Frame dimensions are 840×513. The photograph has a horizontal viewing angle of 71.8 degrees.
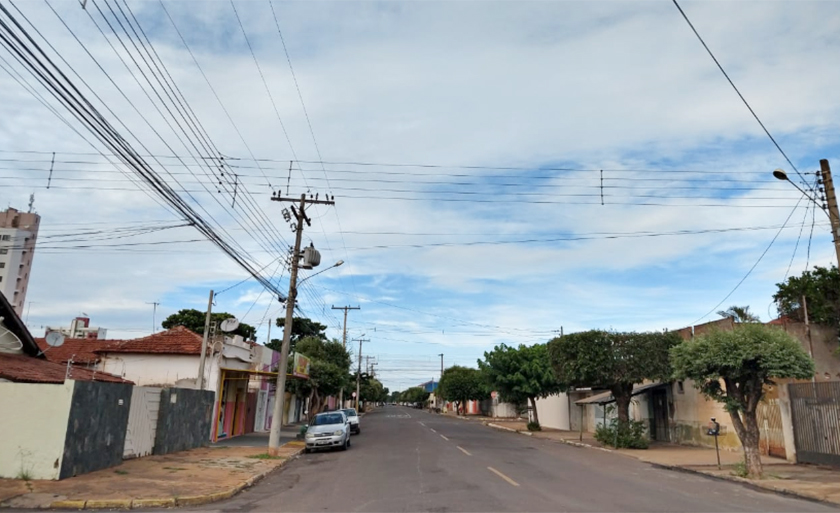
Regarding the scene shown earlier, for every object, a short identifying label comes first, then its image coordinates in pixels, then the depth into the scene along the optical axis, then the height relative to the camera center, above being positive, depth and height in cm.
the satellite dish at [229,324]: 2518 +248
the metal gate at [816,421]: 1653 -52
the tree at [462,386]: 7950 +56
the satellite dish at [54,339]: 1966 +126
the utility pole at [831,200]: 1381 +487
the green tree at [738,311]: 3416 +528
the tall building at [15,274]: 10075 +1751
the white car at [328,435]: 2359 -196
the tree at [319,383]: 3969 +13
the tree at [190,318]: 6119 +646
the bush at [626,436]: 2494 -169
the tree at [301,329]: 7944 +760
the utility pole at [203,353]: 2397 +115
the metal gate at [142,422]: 1752 -131
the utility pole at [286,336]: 2145 +179
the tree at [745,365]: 1497 +91
